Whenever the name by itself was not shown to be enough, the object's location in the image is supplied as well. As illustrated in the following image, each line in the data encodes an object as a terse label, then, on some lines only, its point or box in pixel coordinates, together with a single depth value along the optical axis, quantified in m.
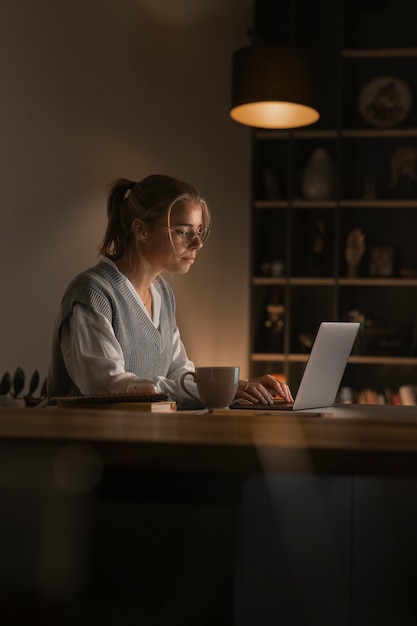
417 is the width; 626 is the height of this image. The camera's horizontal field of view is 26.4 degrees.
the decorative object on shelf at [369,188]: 5.35
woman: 2.17
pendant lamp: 4.07
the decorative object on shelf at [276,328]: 5.37
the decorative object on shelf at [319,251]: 5.37
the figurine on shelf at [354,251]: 5.32
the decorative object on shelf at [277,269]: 5.39
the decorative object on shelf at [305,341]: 5.28
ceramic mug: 1.93
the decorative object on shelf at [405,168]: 5.39
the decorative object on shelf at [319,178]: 5.29
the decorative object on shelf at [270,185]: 5.38
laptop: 1.90
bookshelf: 5.31
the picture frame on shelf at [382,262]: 5.36
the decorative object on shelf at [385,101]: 5.42
